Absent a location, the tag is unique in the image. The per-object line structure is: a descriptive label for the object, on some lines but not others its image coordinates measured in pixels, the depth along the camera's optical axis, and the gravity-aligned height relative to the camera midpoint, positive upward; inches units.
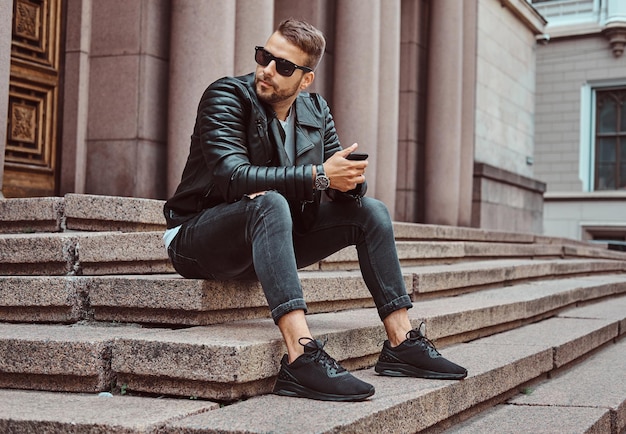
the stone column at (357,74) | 378.0 +73.7
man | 128.6 +4.9
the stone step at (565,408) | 142.5 -30.5
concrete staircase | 115.9 -19.7
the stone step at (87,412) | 106.5 -24.4
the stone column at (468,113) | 501.7 +77.4
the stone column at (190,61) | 280.2 +57.1
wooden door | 258.2 +40.4
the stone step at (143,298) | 143.8 -12.0
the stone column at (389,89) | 406.0 +72.9
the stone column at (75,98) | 276.4 +43.2
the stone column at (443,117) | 471.2 +69.5
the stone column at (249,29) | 301.9 +73.7
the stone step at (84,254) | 165.5 -4.7
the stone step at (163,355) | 122.7 -18.8
